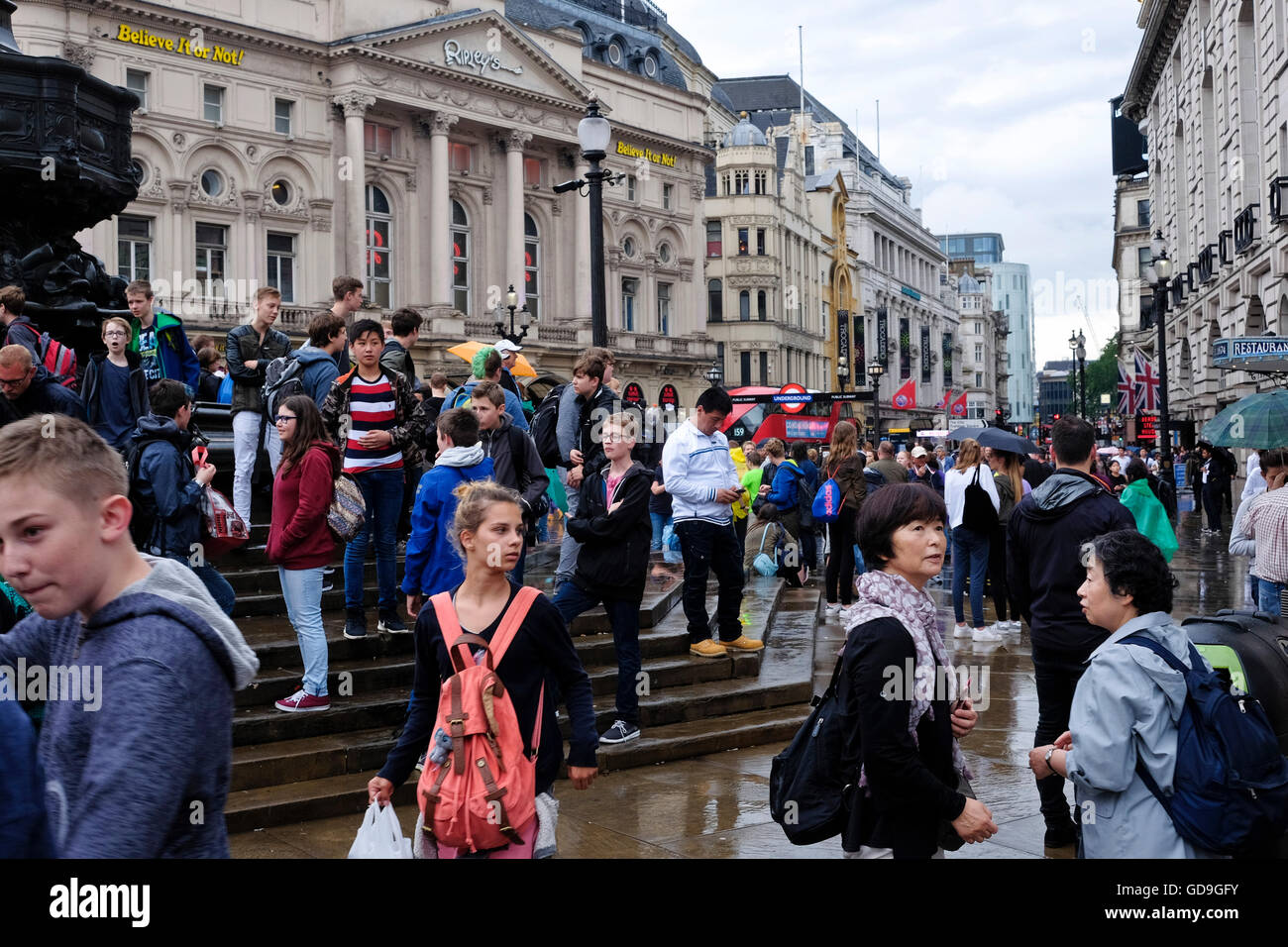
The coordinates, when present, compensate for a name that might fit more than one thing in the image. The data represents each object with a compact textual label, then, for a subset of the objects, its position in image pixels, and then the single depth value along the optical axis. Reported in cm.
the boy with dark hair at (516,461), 786
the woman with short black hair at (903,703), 345
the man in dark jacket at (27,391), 660
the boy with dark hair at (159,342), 1043
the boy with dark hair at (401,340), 893
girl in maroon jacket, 680
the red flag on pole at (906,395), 3708
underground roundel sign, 3250
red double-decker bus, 2968
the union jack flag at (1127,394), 3900
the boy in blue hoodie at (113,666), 222
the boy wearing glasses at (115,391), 877
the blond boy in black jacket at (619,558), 714
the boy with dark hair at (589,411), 848
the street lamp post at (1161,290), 2541
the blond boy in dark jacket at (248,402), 978
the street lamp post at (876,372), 4444
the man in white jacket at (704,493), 866
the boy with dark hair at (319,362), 869
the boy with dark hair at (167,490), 643
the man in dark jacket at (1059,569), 563
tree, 11706
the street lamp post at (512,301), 3269
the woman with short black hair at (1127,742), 347
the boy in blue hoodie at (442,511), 662
